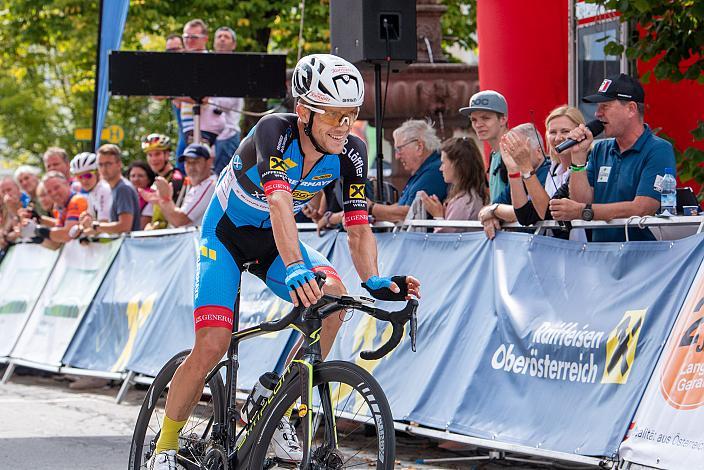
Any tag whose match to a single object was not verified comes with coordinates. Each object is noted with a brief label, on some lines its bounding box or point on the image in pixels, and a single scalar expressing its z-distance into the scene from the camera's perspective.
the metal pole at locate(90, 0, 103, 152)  31.00
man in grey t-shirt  24.61
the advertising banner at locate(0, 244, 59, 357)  26.73
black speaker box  20.14
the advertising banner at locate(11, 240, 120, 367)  24.72
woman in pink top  17.70
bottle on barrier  14.00
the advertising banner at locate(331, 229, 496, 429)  15.55
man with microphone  14.21
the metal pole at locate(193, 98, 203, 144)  27.59
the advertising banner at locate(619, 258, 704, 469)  12.12
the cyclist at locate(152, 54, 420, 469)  10.77
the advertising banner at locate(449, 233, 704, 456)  13.16
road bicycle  9.98
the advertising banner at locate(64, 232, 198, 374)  21.59
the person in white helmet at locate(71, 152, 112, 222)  25.59
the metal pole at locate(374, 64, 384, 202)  19.91
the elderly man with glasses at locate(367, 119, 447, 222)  19.02
